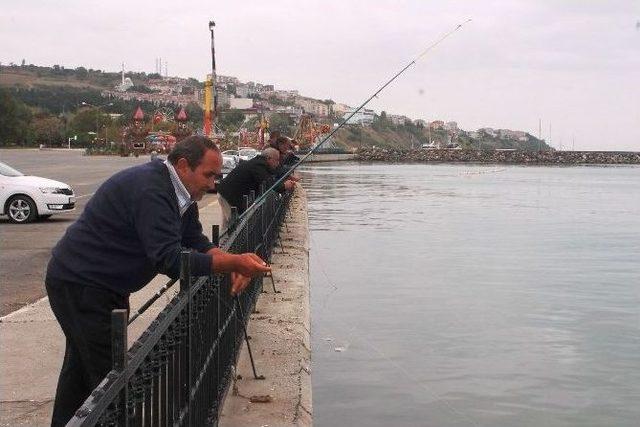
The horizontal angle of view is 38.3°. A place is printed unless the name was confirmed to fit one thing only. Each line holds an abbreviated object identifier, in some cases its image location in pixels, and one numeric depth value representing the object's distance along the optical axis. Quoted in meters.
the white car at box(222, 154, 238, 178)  34.99
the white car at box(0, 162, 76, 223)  18.38
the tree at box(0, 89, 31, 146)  111.69
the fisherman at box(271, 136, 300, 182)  12.20
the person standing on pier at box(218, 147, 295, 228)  10.84
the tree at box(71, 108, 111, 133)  131.00
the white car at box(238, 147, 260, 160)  48.43
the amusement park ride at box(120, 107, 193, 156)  76.46
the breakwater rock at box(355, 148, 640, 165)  170.00
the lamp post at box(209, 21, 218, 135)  45.75
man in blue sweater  4.09
